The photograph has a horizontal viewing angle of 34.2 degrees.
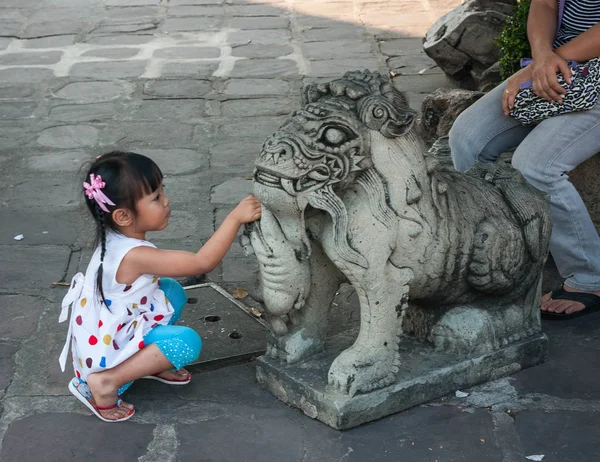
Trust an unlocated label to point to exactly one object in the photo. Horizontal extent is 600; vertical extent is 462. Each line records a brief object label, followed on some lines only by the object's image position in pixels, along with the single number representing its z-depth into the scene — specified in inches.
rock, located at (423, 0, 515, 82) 258.7
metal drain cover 147.6
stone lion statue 120.0
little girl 130.6
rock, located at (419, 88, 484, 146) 211.2
